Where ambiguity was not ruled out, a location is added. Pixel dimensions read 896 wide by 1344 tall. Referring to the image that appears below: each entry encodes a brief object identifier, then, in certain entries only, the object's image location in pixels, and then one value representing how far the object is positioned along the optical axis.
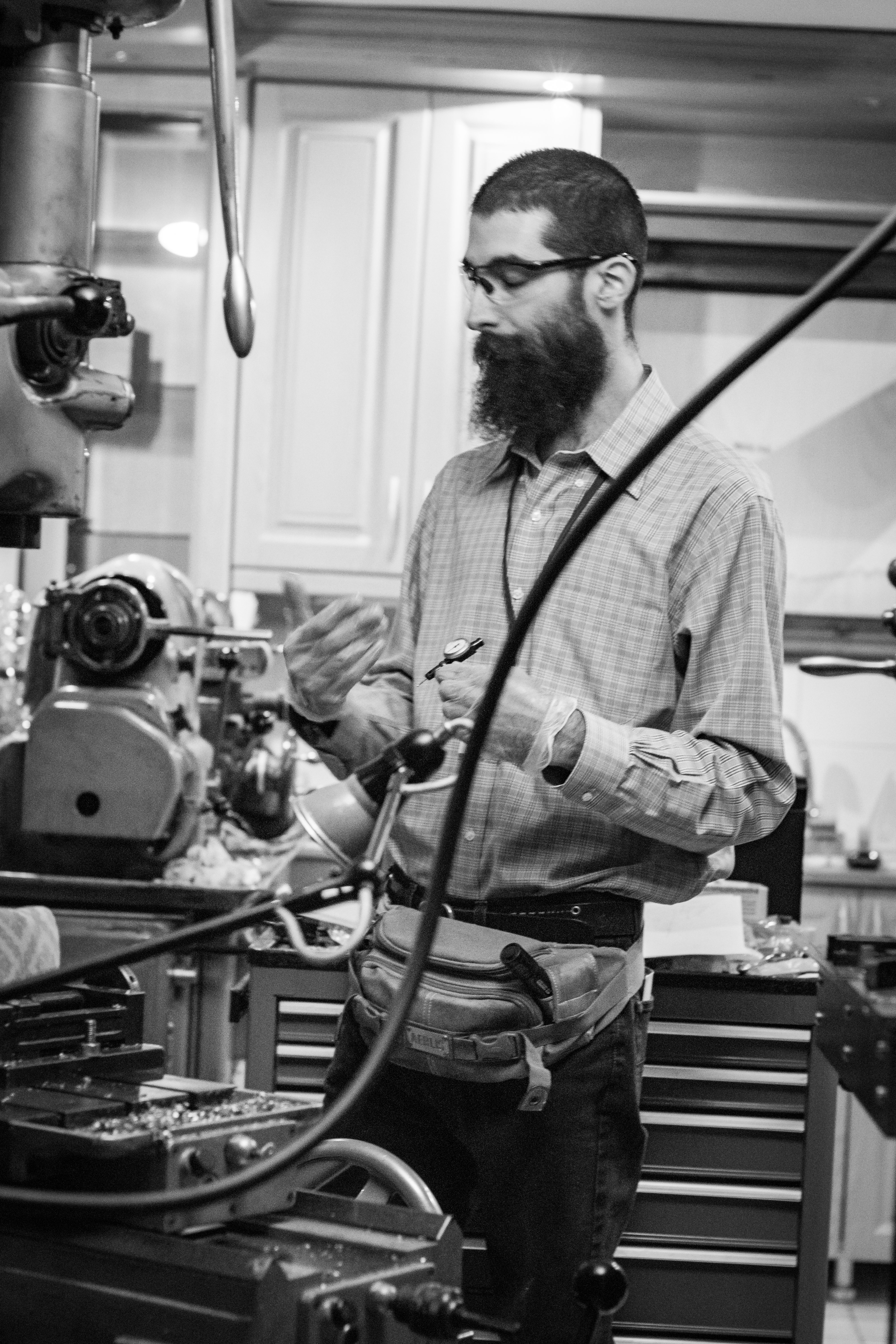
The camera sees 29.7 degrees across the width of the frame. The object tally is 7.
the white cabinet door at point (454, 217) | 3.63
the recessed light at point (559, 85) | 3.57
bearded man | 1.56
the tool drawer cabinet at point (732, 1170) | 2.13
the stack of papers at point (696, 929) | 2.18
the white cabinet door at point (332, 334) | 3.64
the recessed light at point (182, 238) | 3.82
